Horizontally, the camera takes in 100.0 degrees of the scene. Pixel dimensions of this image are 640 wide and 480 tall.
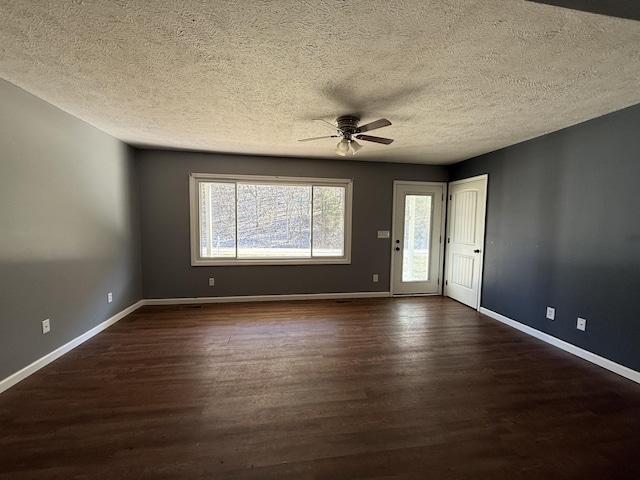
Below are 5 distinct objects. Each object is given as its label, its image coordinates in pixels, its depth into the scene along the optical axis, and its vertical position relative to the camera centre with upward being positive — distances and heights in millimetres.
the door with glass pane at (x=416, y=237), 4879 -258
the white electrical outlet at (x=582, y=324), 2754 -1019
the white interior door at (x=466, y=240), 4184 -264
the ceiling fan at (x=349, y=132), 2632 +905
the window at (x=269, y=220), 4324 +16
